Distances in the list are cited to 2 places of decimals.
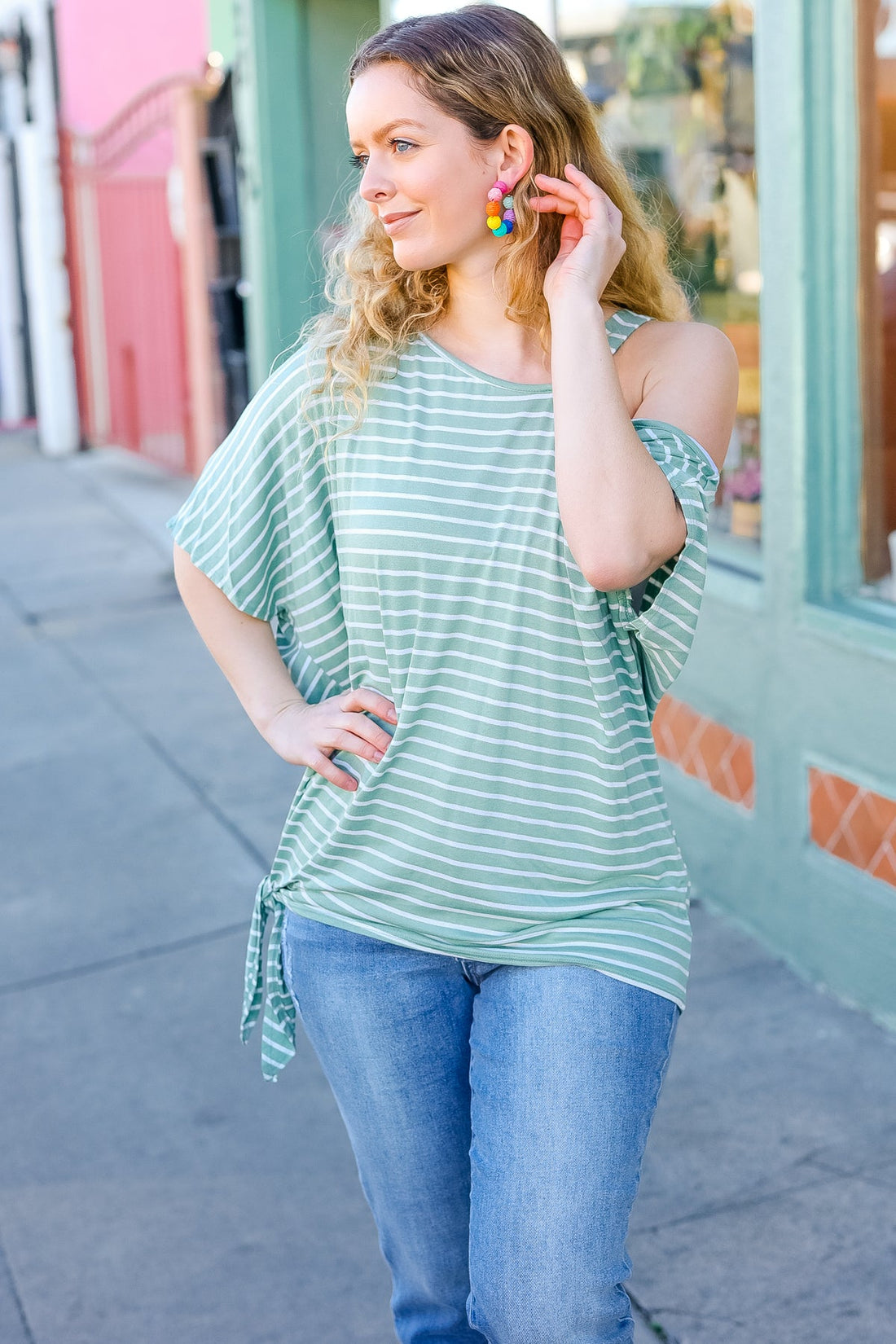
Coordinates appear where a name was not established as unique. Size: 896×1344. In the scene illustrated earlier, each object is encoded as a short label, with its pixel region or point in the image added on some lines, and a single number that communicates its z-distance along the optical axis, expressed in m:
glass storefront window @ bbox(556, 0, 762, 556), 4.13
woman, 1.68
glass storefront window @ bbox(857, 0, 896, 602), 3.56
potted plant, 4.10
